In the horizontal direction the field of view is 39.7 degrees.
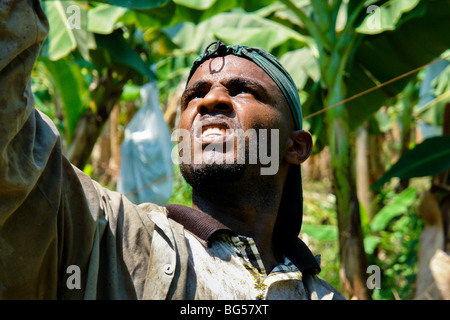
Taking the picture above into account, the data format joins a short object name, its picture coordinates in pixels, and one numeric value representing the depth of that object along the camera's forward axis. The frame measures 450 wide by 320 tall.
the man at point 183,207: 1.43
